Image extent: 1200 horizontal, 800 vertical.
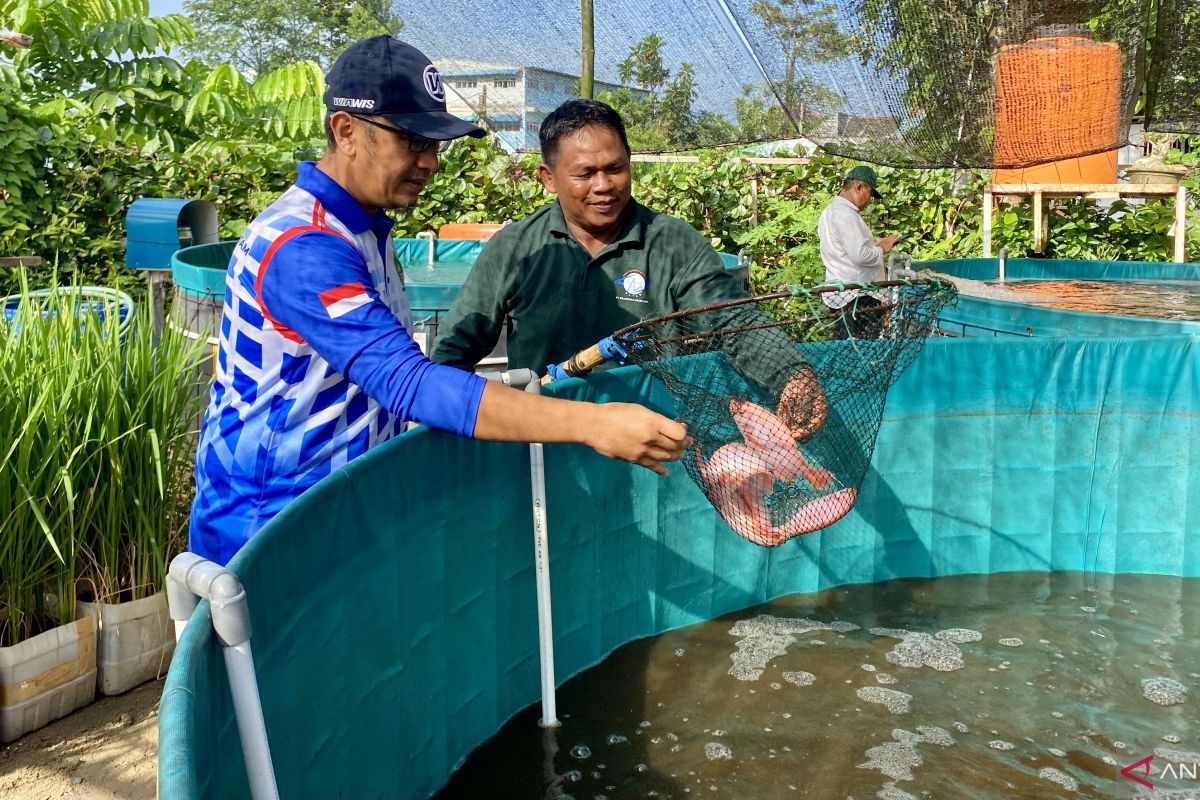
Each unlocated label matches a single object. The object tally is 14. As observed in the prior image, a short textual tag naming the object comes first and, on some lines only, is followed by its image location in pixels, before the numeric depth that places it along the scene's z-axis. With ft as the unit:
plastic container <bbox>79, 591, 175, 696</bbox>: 12.06
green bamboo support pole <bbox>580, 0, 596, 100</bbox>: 26.86
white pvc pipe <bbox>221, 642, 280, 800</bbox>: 5.57
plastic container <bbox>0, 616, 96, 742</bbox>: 11.13
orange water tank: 23.11
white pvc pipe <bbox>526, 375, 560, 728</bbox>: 10.87
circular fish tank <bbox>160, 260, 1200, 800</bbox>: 7.93
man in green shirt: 11.10
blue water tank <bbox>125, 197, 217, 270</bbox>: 29.84
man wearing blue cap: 6.40
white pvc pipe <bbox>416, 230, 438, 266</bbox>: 33.68
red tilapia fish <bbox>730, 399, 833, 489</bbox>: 10.90
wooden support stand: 36.40
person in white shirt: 26.07
